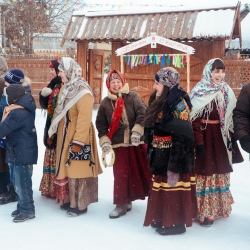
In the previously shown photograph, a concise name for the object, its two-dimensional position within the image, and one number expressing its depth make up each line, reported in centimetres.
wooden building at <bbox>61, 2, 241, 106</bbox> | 896
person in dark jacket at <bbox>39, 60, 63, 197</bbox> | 428
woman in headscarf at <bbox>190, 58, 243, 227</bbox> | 372
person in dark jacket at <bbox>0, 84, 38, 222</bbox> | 376
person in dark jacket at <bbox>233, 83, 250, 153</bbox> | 334
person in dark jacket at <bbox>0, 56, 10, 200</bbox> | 438
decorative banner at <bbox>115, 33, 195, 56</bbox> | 810
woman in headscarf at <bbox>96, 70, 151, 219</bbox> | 405
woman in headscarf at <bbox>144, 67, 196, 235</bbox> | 341
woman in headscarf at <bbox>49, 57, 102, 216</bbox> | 386
